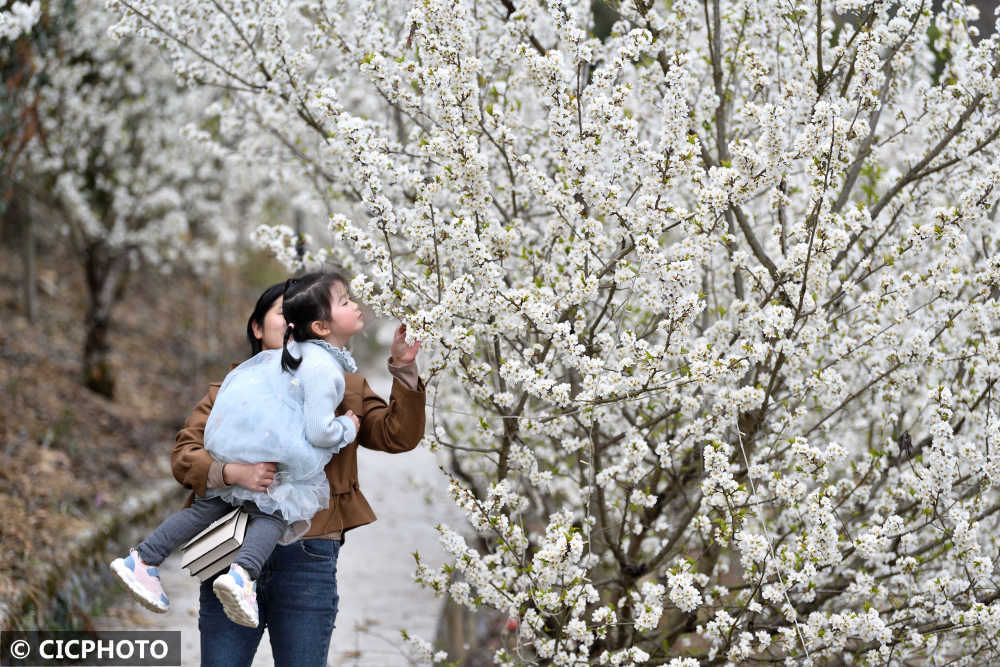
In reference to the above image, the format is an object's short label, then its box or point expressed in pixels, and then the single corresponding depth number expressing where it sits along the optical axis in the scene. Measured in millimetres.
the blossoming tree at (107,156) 15234
